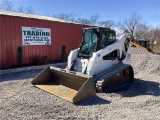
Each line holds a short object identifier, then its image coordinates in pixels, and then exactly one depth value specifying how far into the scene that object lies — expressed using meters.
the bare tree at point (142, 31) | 36.86
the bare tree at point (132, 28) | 37.01
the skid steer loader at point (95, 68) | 4.06
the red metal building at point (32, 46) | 6.55
